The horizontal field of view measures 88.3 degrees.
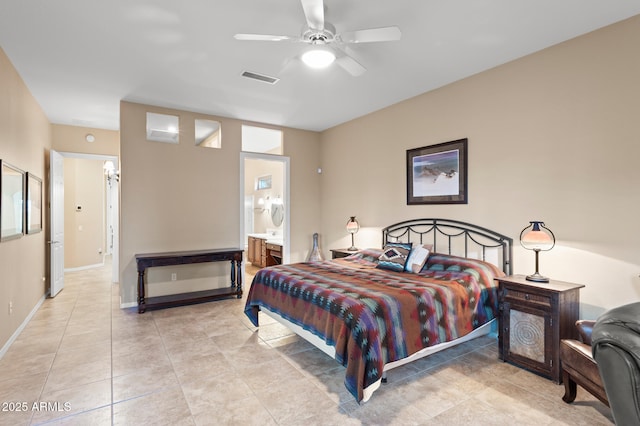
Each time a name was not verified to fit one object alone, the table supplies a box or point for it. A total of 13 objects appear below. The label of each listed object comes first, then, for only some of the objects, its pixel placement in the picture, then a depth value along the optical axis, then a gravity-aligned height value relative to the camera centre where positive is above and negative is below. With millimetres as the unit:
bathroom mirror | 7817 -67
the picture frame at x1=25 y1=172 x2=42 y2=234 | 4133 +76
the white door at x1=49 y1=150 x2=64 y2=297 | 5332 -191
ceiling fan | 2271 +1317
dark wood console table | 4551 -903
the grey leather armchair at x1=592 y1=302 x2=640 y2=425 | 1255 -599
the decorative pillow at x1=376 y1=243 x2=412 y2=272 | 3807 -556
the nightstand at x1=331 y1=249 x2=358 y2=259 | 5230 -688
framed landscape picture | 4004 +478
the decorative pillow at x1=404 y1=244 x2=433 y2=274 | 3686 -553
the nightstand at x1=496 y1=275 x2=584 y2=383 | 2656 -942
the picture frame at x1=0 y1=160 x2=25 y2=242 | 3154 +94
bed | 2408 -764
